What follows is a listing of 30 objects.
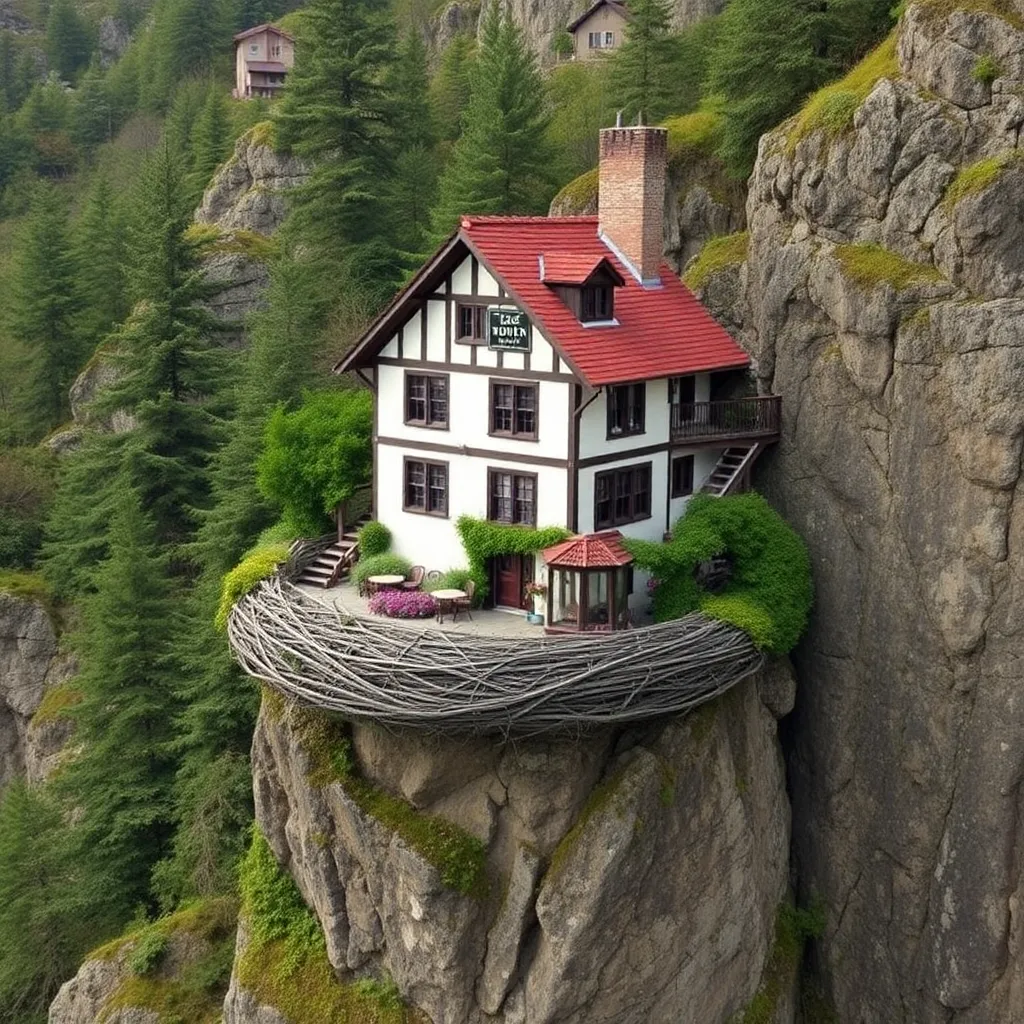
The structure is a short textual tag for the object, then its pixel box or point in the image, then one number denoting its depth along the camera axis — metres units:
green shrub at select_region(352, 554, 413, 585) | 32.59
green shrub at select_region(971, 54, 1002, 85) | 29.83
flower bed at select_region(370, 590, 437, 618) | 30.50
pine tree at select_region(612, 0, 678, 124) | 53.06
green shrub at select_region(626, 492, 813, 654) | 30.14
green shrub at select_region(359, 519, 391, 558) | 33.59
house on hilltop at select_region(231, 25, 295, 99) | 104.62
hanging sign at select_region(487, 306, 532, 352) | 30.50
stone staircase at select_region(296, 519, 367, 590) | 33.49
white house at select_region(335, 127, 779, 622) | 30.50
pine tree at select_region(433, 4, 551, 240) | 49.81
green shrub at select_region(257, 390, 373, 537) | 34.81
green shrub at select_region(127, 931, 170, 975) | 35.59
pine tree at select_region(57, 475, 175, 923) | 41.22
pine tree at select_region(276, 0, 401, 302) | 51.59
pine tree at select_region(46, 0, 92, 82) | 134.38
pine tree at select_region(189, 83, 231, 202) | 78.50
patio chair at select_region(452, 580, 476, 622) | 30.71
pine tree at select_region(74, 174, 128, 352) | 63.25
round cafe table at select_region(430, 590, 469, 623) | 30.48
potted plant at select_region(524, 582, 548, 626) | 30.05
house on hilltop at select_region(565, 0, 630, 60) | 78.25
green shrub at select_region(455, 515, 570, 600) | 30.38
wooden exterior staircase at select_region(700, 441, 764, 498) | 33.47
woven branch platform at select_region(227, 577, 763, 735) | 26.78
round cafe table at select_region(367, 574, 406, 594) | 31.70
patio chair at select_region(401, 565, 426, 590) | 32.31
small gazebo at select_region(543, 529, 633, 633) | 28.94
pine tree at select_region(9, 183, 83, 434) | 61.44
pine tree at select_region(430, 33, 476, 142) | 71.69
